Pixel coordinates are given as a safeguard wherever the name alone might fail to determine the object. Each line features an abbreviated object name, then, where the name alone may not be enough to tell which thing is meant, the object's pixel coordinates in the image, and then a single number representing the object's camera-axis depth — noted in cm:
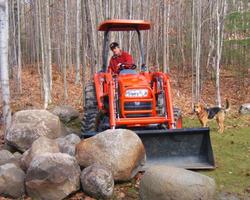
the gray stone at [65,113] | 973
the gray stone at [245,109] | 1209
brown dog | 904
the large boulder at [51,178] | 513
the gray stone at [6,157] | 606
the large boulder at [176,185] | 471
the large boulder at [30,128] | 683
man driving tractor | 805
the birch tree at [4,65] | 755
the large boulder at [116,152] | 555
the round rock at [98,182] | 514
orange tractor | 623
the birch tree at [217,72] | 1338
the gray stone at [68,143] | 627
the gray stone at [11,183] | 527
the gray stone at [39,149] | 579
